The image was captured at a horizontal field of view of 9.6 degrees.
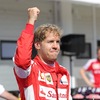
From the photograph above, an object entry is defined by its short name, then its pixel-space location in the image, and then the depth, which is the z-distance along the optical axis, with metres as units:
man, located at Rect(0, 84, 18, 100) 4.54
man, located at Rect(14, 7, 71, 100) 3.17
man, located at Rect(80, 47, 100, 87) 9.47
